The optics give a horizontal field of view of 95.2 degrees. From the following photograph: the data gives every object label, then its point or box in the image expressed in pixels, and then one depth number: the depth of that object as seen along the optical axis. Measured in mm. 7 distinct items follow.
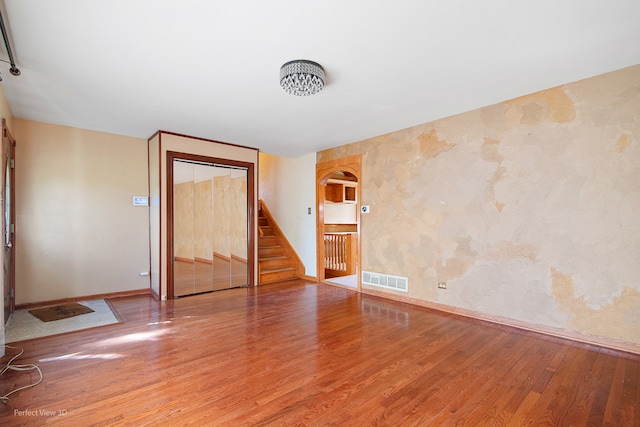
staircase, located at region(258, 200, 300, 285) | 6051
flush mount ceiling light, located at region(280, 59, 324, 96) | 2576
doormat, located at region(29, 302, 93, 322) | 3701
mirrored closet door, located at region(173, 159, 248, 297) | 4809
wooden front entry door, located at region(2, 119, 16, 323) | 3309
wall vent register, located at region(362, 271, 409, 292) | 4492
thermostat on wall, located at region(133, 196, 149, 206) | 4988
